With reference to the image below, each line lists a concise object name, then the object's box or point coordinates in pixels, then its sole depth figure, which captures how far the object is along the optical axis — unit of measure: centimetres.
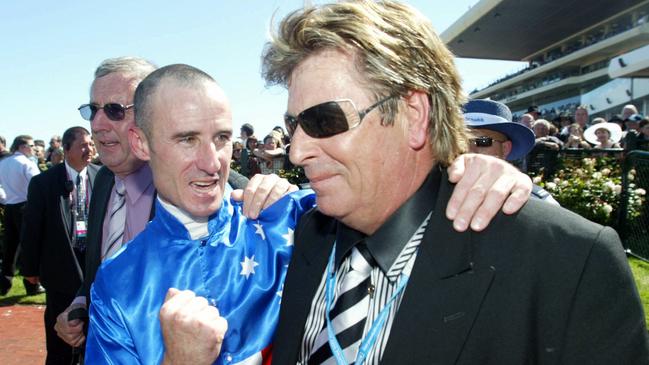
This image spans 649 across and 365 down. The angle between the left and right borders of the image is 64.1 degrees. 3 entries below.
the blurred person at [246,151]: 1022
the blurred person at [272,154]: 960
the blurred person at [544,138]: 916
